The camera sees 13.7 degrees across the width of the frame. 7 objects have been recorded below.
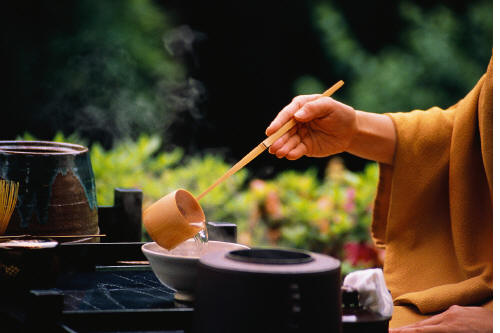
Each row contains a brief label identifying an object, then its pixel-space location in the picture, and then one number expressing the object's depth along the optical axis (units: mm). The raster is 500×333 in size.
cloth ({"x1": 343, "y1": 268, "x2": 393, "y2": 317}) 2409
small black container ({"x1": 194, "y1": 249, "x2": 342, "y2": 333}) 2272
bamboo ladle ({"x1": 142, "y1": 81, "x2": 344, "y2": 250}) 2460
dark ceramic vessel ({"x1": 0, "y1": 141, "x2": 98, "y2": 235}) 2579
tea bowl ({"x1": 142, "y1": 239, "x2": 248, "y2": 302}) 2427
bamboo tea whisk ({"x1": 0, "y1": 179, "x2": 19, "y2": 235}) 2558
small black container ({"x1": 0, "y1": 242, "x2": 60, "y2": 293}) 2439
